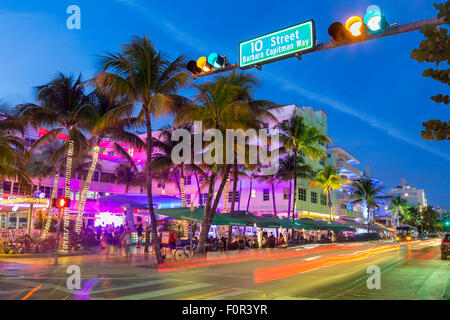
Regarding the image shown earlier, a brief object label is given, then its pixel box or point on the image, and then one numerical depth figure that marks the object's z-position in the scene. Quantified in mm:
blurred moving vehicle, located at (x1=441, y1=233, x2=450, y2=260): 22438
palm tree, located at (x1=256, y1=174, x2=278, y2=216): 44594
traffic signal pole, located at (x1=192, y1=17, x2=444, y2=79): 6282
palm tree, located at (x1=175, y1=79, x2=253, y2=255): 21250
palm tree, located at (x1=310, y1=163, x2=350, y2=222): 49969
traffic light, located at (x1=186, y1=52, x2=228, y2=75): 8495
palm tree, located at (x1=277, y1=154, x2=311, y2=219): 42938
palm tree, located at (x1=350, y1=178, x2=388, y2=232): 67375
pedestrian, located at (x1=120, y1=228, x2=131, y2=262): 20383
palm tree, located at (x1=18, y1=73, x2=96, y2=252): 22328
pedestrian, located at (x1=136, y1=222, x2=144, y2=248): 27953
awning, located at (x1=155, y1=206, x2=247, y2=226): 20966
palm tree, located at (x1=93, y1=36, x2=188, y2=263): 17297
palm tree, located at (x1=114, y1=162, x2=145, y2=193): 51062
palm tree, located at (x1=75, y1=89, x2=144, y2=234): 23572
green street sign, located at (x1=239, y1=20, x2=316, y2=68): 7312
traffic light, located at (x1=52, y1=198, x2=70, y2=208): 16703
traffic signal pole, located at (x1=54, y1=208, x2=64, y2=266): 15941
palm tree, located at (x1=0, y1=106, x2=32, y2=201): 18172
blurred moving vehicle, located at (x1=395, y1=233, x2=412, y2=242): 71600
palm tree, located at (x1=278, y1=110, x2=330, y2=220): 37469
